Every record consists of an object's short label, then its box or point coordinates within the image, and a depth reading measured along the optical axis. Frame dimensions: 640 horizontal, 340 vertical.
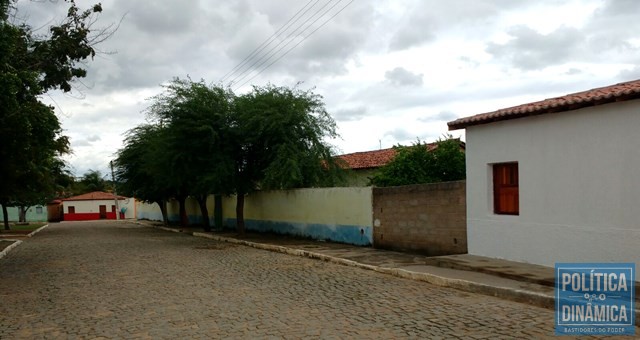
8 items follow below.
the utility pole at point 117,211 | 63.06
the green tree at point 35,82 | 11.91
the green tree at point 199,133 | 20.89
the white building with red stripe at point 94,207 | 67.56
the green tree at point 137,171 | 33.44
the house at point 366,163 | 26.53
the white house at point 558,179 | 8.90
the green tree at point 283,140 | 19.92
